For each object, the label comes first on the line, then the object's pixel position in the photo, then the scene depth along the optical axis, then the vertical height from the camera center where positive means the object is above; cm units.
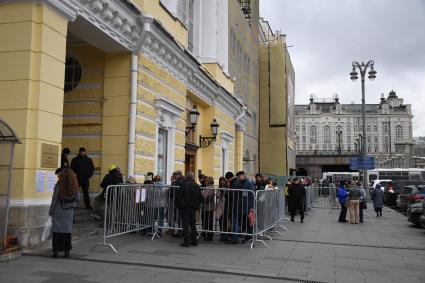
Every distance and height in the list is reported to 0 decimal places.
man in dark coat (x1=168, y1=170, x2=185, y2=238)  1034 -51
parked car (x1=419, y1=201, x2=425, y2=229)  1439 -92
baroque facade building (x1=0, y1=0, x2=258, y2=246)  802 +233
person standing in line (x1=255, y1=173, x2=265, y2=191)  1561 +14
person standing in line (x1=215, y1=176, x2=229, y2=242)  1024 -55
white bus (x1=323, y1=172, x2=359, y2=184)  5591 +145
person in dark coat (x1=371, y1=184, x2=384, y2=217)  2128 -54
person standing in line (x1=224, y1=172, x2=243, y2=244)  1013 -51
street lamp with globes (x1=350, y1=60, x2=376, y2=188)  2684 +690
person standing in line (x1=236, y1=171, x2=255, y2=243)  1006 -46
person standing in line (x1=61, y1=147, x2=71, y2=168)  984 +57
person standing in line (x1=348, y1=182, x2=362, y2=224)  1702 -53
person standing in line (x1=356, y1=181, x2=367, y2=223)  1797 -67
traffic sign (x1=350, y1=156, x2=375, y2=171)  2584 +145
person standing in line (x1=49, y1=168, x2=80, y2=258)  751 -46
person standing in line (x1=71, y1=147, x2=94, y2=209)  1032 +35
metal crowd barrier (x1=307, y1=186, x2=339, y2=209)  2600 -58
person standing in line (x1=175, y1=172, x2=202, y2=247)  955 -44
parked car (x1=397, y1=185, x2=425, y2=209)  1747 -26
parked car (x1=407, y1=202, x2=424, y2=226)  1634 -84
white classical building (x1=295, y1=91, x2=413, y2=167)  12038 +1635
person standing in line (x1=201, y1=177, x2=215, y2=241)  1030 -51
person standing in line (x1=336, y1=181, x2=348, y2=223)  1780 -71
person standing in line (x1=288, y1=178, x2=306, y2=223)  1680 -38
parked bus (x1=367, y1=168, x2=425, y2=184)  4506 +150
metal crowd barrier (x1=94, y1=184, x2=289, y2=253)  978 -58
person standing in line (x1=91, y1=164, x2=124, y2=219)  1027 +3
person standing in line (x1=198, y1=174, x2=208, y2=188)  1121 +13
